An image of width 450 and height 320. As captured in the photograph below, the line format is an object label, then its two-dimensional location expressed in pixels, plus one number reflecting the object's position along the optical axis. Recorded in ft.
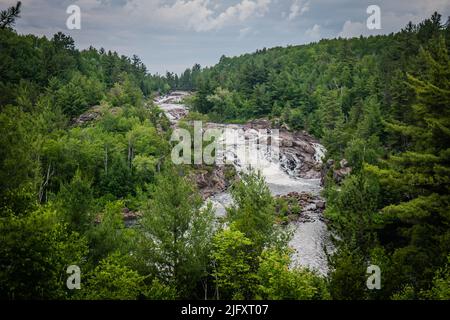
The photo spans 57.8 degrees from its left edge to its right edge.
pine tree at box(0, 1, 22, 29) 48.70
